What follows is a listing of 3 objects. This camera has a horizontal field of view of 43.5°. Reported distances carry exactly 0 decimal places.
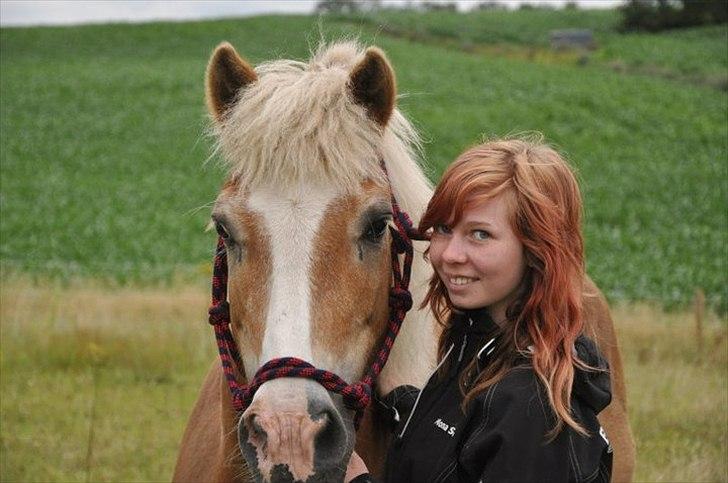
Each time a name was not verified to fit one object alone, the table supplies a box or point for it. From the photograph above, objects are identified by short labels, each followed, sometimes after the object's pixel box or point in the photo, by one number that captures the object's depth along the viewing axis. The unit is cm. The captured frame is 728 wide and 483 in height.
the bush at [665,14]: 3297
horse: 228
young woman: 224
